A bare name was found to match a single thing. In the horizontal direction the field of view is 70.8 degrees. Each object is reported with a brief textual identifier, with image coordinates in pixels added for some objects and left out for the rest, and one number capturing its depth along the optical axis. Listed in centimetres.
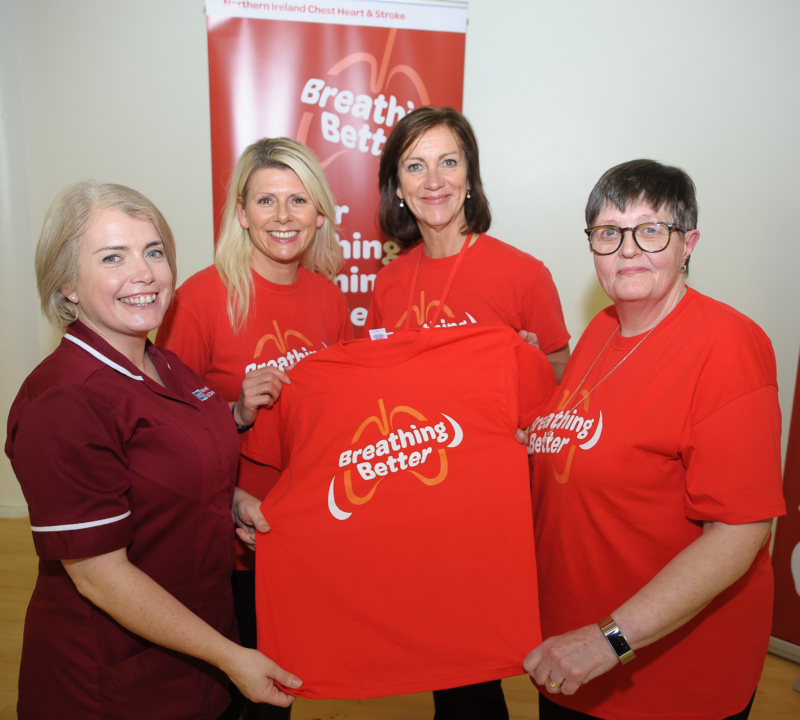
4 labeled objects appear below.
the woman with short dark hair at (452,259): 179
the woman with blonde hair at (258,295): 172
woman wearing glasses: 104
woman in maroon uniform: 101
